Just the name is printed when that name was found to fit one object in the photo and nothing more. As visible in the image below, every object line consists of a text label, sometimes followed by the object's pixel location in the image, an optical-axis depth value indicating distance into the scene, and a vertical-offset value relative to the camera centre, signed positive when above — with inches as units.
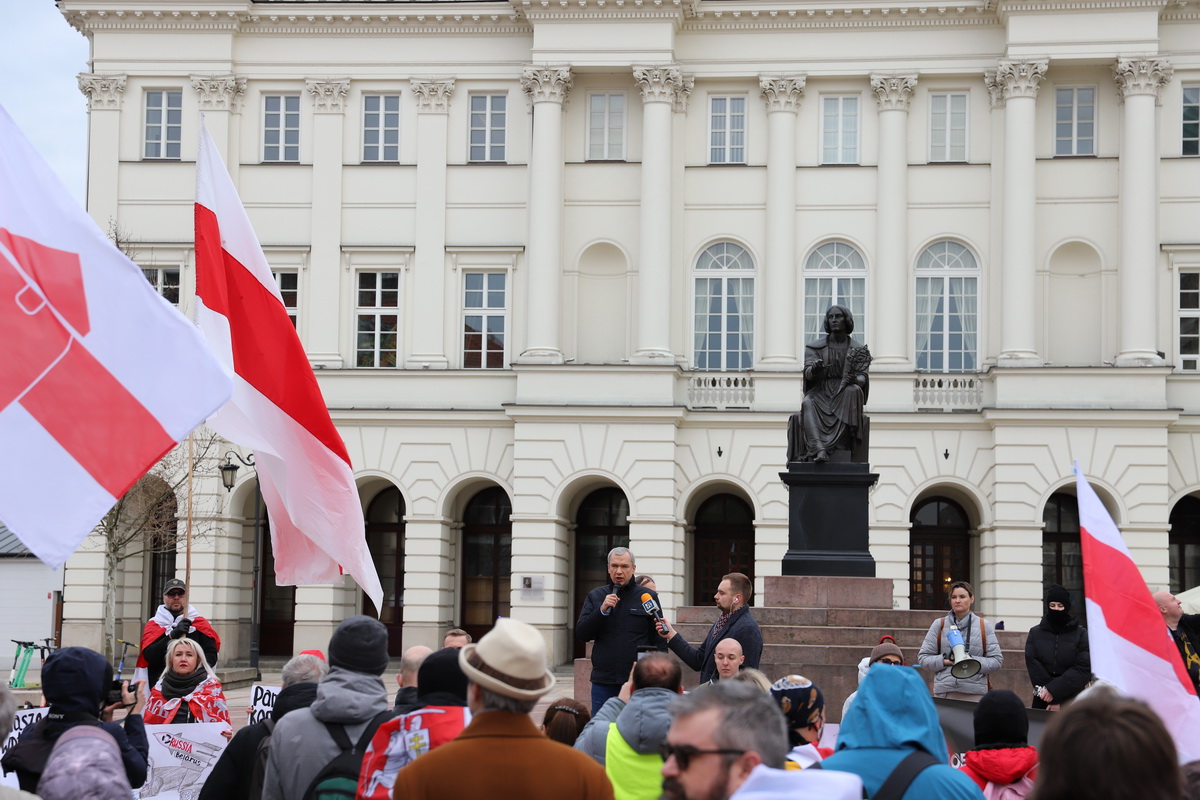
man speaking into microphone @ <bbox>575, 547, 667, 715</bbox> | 446.6 -48.2
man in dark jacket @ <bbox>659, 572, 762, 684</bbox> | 428.5 -45.8
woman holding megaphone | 496.4 -59.2
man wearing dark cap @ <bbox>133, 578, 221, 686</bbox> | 508.4 -59.4
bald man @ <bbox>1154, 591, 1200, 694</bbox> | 464.1 -50.0
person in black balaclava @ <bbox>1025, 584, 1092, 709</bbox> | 478.3 -57.4
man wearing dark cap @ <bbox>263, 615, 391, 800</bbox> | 236.7 -39.6
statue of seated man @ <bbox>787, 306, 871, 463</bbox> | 717.9 +31.1
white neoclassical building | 1359.5 +186.9
